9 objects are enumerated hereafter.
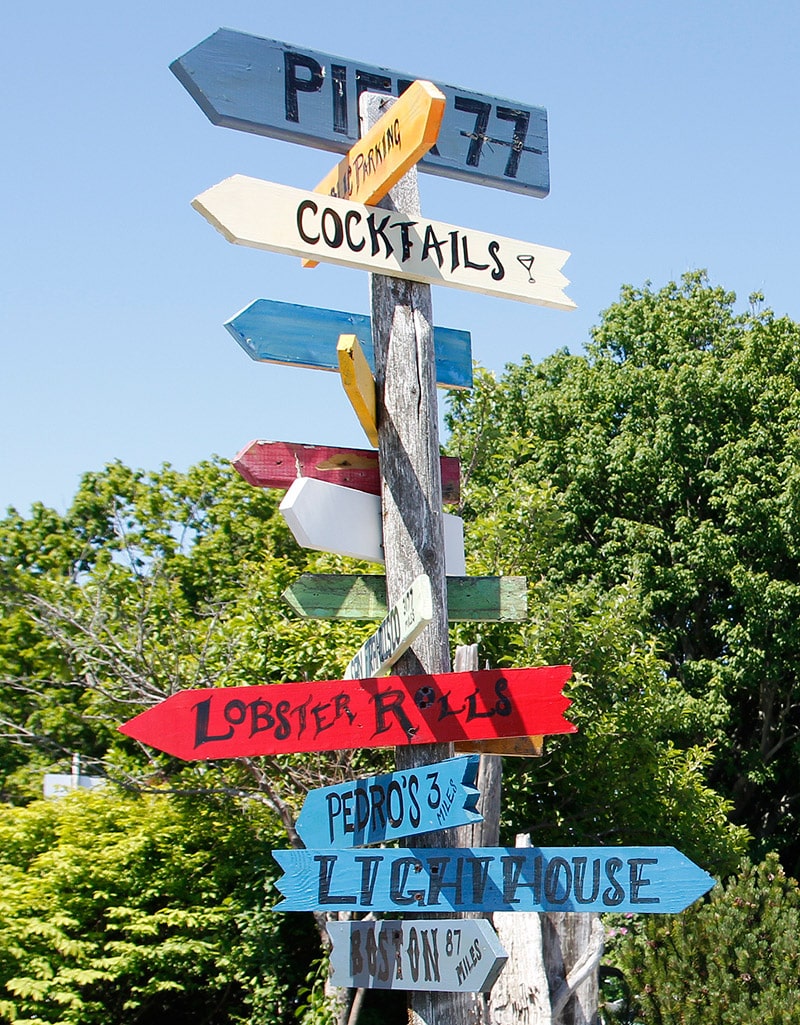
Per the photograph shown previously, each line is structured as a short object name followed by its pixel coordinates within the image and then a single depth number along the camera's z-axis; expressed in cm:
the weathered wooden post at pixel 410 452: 395
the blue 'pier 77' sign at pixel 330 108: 402
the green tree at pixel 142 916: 969
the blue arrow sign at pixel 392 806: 348
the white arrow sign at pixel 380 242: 375
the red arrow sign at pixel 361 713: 367
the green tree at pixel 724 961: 862
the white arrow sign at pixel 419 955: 341
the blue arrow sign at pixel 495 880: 349
